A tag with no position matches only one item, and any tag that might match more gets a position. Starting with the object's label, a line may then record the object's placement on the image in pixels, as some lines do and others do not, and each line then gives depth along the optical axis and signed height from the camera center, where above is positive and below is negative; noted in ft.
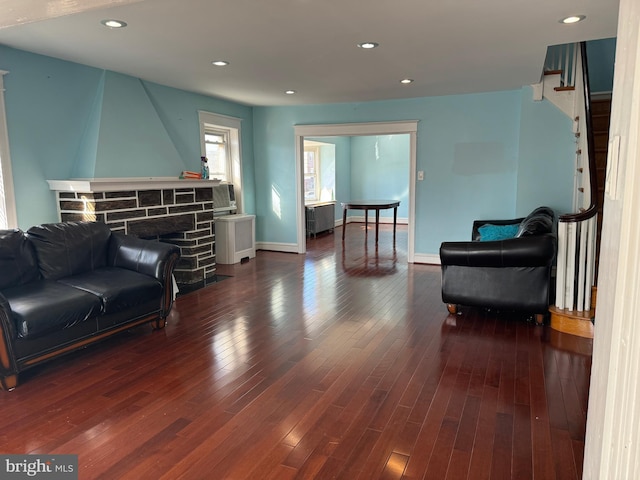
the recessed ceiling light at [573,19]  9.79 +3.53
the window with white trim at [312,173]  32.91 +0.45
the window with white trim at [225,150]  20.88 +1.52
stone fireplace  13.50 -0.97
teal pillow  14.51 -1.91
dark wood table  24.48 -1.54
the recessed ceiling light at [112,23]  9.77 +3.61
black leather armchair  11.57 -2.63
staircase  11.26 -0.55
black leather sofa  8.82 -2.47
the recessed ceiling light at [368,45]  11.59 +3.57
